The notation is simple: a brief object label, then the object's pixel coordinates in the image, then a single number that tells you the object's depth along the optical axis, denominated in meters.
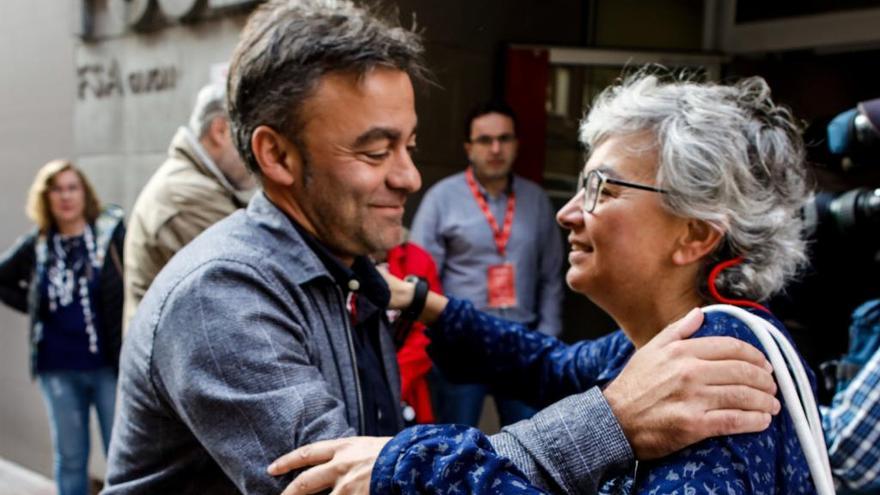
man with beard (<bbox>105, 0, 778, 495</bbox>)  1.42
